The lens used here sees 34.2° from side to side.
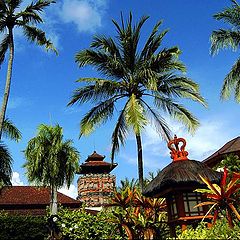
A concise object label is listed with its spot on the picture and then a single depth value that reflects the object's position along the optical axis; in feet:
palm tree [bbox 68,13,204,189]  63.82
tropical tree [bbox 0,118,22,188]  73.46
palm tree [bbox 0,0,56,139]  62.85
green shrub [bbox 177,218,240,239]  35.37
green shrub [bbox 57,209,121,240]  59.67
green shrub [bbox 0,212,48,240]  58.63
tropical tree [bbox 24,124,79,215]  102.12
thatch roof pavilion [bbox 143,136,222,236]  44.57
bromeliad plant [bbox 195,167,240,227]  42.55
